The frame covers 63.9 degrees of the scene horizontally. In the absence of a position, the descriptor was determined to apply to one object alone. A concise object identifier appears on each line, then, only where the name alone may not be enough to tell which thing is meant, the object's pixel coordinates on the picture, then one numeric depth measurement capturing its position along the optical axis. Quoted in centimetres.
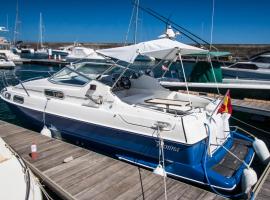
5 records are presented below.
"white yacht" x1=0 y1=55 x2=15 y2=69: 2295
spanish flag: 466
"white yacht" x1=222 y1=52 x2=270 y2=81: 962
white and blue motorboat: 398
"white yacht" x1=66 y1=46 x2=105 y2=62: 2908
